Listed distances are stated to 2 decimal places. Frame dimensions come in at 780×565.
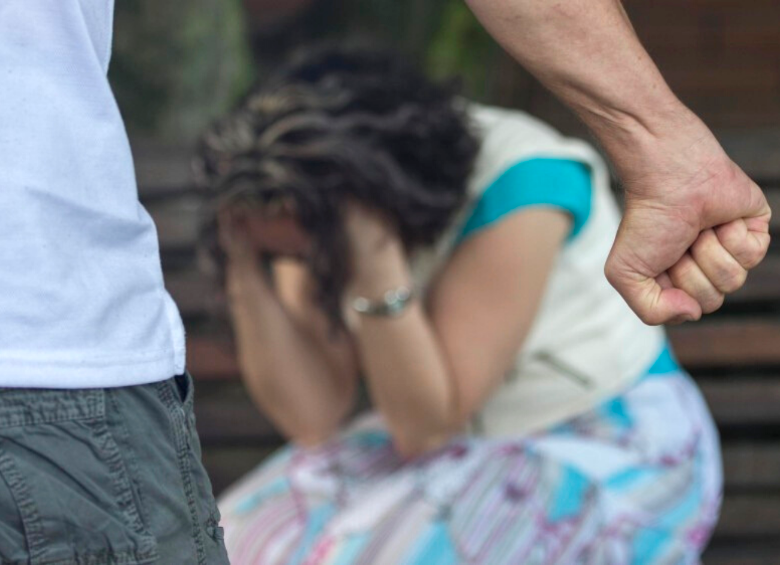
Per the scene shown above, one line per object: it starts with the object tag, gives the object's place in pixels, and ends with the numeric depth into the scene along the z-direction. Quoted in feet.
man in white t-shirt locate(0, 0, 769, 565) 5.81
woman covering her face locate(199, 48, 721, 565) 12.70
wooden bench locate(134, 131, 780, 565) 17.85
